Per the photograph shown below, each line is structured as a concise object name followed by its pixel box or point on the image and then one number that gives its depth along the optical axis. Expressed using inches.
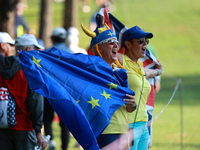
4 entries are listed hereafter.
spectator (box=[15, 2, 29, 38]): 1119.1
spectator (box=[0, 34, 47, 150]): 468.8
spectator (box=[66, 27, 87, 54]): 783.1
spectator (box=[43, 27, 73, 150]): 650.8
